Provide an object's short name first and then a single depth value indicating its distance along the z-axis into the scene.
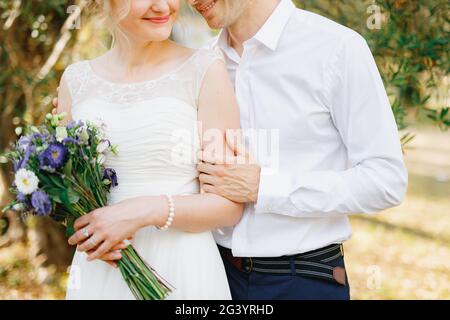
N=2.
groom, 2.05
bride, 2.07
